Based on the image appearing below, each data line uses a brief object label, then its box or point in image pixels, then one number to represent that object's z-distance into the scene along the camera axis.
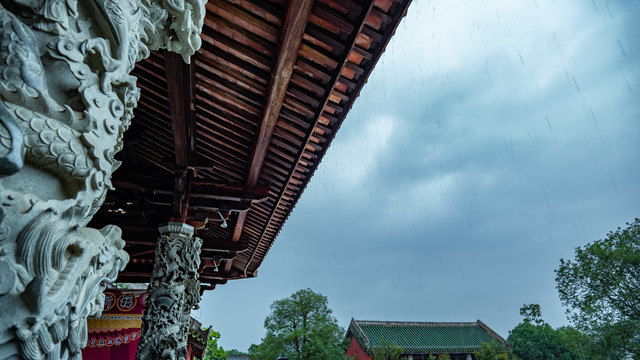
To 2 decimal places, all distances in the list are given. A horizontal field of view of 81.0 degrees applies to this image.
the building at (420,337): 17.22
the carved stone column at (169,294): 3.44
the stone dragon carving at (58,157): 0.86
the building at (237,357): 31.52
